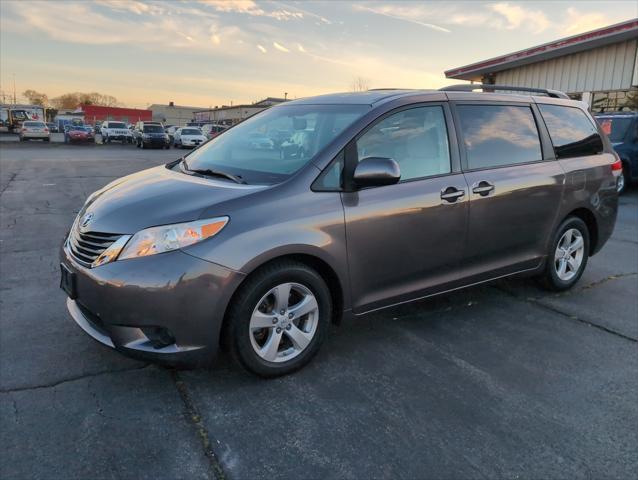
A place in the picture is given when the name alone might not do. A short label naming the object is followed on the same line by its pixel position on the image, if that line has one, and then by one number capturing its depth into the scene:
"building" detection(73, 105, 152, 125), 84.06
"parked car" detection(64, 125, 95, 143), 37.00
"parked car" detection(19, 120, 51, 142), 37.19
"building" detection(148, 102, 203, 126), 108.85
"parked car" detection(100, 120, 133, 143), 40.53
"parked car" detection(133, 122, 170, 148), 33.00
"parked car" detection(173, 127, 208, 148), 34.44
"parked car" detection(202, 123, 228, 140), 44.22
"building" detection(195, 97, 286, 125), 81.60
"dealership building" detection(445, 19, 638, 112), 16.61
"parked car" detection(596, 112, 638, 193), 11.68
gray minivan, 2.74
